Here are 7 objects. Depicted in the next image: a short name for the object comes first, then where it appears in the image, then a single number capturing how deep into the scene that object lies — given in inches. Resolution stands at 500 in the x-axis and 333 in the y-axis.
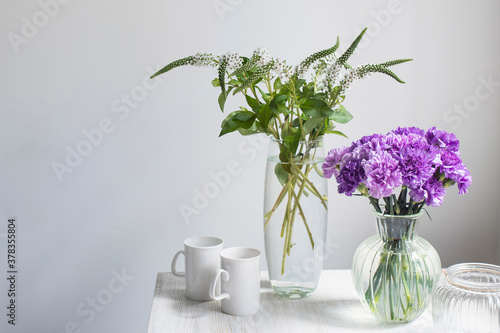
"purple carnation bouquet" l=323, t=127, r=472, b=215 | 37.8
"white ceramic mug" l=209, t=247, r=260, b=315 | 42.8
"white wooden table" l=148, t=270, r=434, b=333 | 41.3
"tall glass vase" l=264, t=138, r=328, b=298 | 44.4
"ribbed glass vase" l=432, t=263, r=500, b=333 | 36.0
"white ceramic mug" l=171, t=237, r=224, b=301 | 45.0
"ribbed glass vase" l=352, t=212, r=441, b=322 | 40.5
